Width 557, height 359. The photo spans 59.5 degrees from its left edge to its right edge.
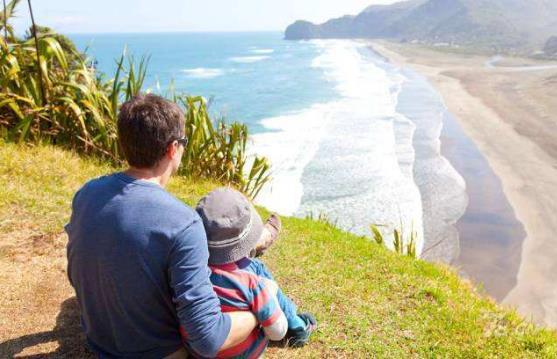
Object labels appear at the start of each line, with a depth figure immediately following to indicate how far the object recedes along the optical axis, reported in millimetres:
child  2219
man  1895
